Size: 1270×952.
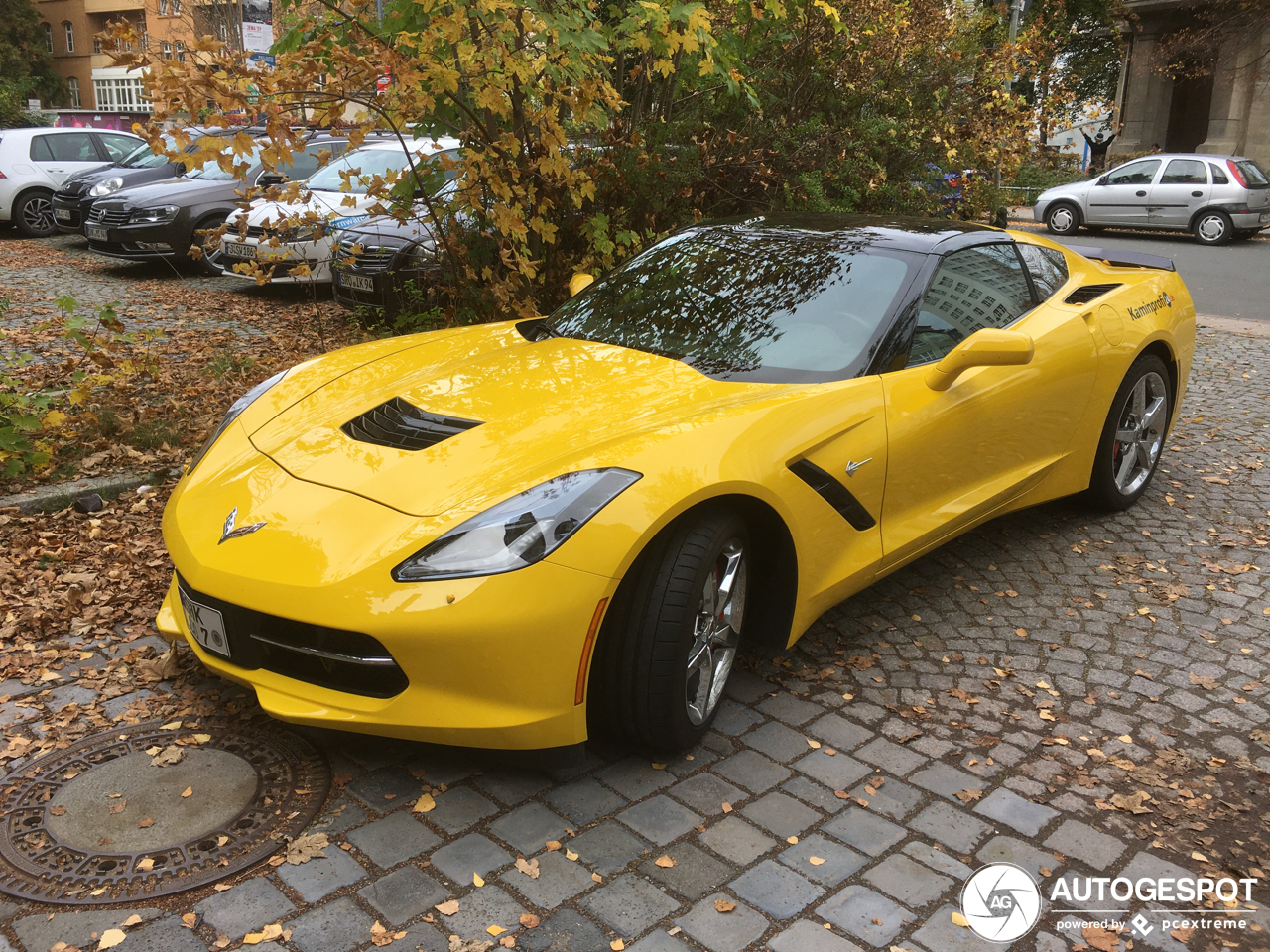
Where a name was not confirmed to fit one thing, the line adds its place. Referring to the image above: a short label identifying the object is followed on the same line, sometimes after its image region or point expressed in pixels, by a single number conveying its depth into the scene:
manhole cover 2.53
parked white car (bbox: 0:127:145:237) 14.45
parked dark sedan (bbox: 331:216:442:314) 7.67
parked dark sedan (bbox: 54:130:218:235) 13.37
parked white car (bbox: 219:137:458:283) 9.52
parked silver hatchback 18.06
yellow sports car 2.69
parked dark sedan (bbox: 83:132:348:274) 11.35
